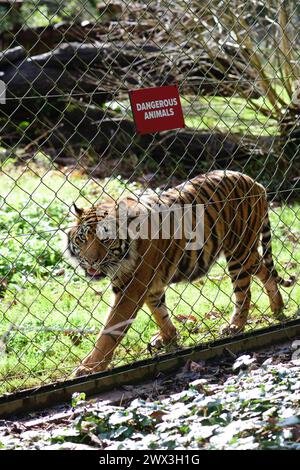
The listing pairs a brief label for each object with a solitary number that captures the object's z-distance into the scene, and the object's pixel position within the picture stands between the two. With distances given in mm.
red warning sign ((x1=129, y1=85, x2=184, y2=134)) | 7892
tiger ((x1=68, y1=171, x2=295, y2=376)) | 9653
